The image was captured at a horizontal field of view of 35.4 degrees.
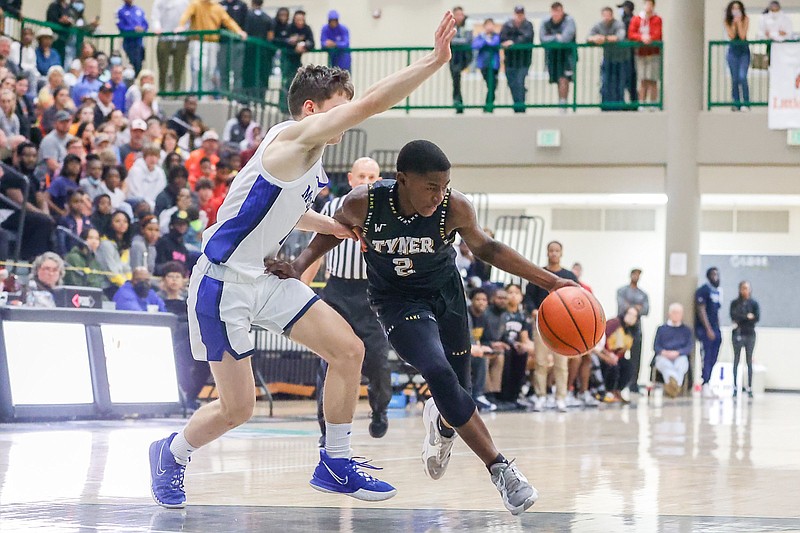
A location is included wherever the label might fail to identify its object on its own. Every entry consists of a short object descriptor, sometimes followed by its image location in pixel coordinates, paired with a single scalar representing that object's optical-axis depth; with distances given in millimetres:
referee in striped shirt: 8945
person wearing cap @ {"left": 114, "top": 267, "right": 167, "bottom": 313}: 12203
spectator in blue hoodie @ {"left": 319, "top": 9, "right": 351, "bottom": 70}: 22484
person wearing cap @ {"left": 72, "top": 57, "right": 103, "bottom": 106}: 17062
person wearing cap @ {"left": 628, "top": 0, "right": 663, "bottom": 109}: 21812
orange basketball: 5793
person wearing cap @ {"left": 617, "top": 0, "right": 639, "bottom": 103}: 22016
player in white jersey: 5344
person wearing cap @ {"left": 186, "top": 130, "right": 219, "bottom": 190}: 16688
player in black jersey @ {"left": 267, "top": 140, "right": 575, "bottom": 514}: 5590
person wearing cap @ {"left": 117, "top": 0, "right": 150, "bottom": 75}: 20484
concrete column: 21719
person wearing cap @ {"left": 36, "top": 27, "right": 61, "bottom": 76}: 17516
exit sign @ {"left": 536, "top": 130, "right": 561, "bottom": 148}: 22125
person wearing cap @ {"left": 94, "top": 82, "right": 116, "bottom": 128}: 16438
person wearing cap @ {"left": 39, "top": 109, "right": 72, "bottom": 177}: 14625
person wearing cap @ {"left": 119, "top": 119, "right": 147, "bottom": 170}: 15992
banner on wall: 21266
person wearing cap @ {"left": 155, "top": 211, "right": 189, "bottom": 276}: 14000
